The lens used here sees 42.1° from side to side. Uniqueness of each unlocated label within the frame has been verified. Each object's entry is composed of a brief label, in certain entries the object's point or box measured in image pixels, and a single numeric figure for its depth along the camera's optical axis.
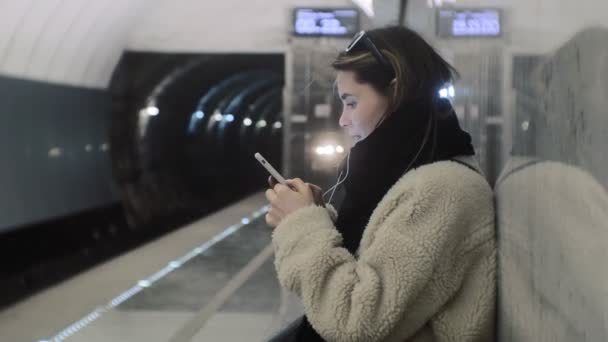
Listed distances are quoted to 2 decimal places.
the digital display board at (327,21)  13.31
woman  1.47
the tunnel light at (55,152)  12.66
